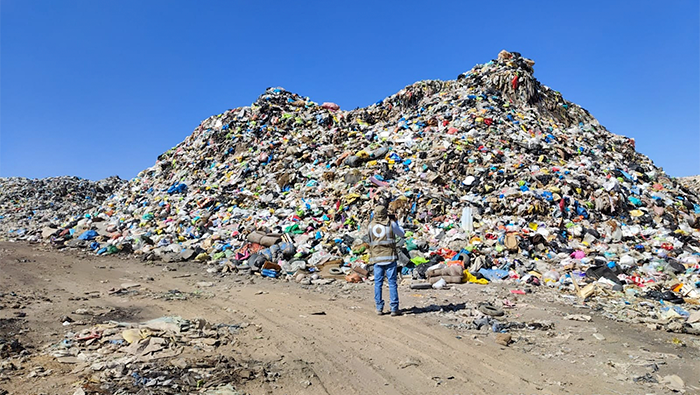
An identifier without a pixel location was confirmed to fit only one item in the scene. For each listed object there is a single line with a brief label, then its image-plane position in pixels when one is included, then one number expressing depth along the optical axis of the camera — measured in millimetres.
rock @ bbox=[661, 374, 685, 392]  3055
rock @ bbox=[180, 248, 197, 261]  9133
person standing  4969
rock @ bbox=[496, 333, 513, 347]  3988
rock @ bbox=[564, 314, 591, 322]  4773
